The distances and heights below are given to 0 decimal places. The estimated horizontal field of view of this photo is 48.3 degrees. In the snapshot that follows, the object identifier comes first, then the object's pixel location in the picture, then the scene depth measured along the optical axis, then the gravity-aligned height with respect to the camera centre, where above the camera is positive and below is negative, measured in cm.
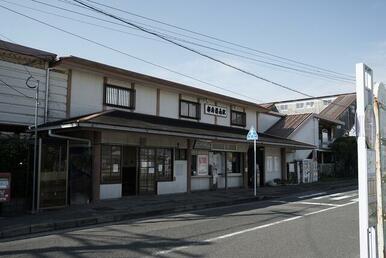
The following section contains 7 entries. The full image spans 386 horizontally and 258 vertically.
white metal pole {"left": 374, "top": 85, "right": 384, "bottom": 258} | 522 -28
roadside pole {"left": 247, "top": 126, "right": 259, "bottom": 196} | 1961 +143
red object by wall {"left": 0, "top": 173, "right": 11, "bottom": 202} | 1266 -61
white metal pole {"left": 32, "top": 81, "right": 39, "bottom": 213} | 1354 -35
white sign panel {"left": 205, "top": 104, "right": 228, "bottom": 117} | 2436 +324
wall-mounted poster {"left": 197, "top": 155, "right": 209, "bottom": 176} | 2259 +6
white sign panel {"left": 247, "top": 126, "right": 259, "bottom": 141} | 1961 +143
